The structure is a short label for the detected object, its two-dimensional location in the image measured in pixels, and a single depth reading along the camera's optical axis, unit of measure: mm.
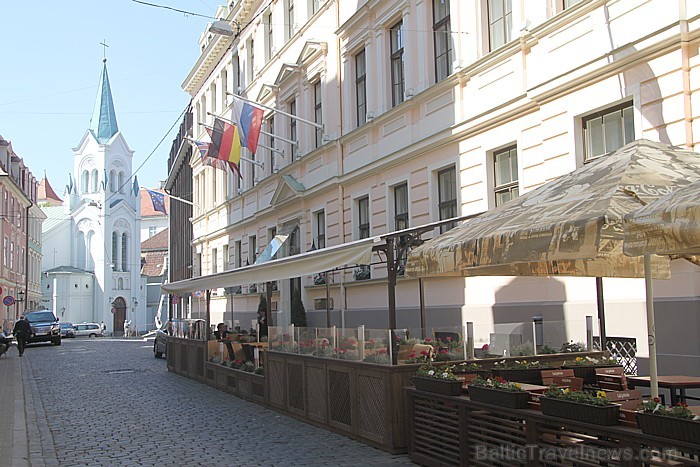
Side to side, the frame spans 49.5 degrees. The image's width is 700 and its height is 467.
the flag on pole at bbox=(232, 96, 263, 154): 23070
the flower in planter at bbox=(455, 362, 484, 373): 8698
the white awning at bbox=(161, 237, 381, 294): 10625
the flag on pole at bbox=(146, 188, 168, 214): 37656
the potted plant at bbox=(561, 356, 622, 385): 9047
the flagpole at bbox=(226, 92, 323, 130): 22672
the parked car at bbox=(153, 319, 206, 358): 19891
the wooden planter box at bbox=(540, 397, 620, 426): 5691
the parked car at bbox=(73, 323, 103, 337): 70188
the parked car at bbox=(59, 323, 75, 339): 62969
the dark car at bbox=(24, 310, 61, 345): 41844
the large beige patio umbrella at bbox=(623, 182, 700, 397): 5133
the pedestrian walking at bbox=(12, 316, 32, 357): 32500
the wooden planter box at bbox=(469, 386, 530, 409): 6730
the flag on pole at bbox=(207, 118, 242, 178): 24578
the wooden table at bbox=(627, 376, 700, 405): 8180
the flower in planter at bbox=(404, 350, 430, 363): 9328
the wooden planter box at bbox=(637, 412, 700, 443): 4914
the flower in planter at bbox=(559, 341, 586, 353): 10344
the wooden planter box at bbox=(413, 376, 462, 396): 7789
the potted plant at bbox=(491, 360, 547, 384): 8758
